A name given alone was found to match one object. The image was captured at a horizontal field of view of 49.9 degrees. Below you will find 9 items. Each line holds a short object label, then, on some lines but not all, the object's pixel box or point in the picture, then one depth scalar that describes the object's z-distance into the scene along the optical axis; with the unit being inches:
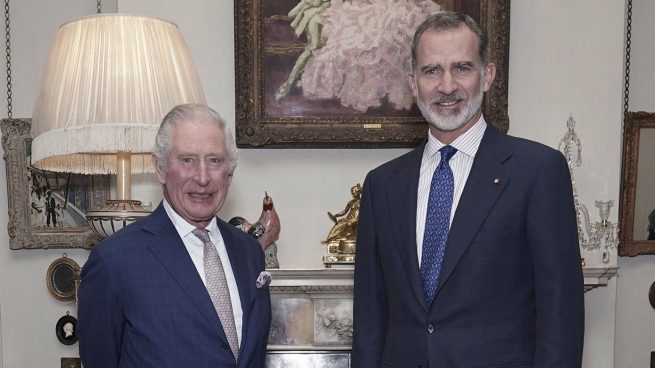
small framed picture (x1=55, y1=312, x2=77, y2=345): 155.5
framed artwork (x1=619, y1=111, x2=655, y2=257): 154.8
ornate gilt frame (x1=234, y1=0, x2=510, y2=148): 137.1
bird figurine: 129.5
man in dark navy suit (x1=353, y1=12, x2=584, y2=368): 70.6
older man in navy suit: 67.4
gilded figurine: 132.9
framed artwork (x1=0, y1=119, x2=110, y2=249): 154.8
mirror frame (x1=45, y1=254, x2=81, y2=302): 155.8
